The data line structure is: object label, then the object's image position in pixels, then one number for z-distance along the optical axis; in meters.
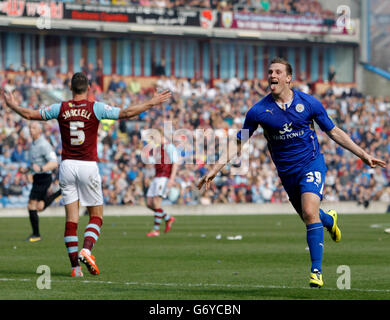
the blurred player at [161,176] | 22.95
